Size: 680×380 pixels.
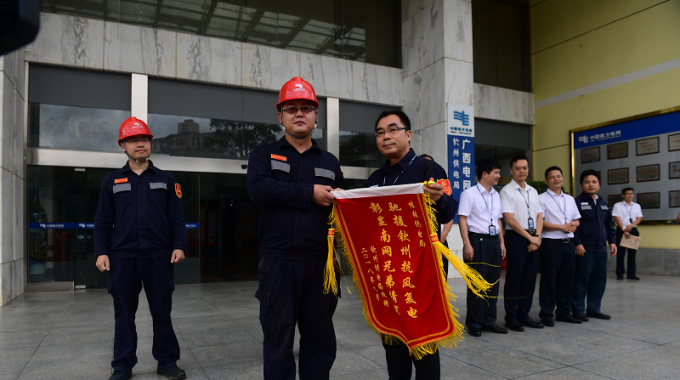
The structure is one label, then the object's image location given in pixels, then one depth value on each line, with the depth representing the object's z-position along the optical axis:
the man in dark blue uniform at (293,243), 2.21
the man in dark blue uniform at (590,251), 5.18
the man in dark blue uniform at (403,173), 2.29
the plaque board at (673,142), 9.38
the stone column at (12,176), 6.25
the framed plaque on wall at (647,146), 9.79
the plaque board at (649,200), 9.79
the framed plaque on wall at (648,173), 9.80
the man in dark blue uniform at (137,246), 3.12
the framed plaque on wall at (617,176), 10.44
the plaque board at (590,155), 10.95
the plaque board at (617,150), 10.40
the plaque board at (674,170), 9.44
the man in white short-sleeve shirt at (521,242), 4.73
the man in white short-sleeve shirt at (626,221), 9.02
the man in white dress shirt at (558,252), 4.93
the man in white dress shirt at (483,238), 4.49
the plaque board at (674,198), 9.44
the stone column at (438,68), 9.27
